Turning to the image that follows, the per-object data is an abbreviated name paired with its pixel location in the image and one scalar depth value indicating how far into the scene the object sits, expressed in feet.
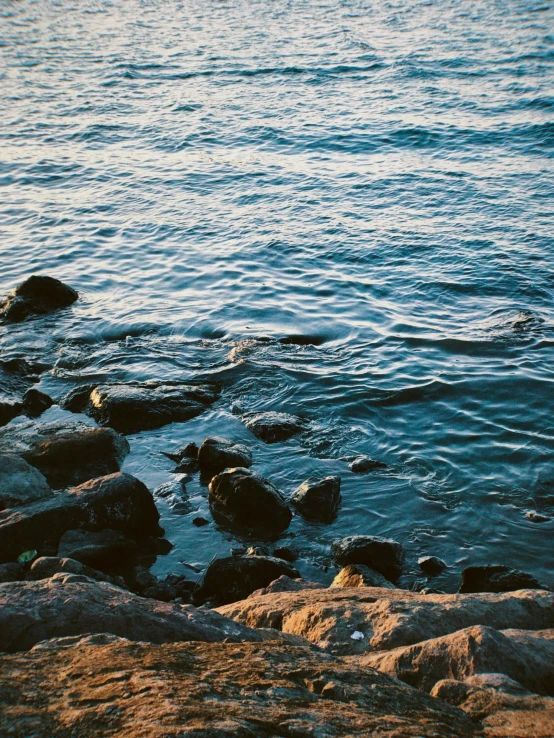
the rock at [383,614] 15.08
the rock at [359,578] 20.20
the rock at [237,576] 20.21
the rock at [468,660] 12.95
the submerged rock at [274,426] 28.96
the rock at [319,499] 24.22
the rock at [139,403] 29.96
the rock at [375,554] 21.49
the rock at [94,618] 13.51
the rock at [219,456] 26.63
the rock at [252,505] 23.80
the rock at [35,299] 41.11
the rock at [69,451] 25.93
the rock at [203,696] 9.37
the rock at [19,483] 23.03
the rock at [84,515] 21.35
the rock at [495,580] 20.01
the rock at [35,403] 31.32
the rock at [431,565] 21.74
